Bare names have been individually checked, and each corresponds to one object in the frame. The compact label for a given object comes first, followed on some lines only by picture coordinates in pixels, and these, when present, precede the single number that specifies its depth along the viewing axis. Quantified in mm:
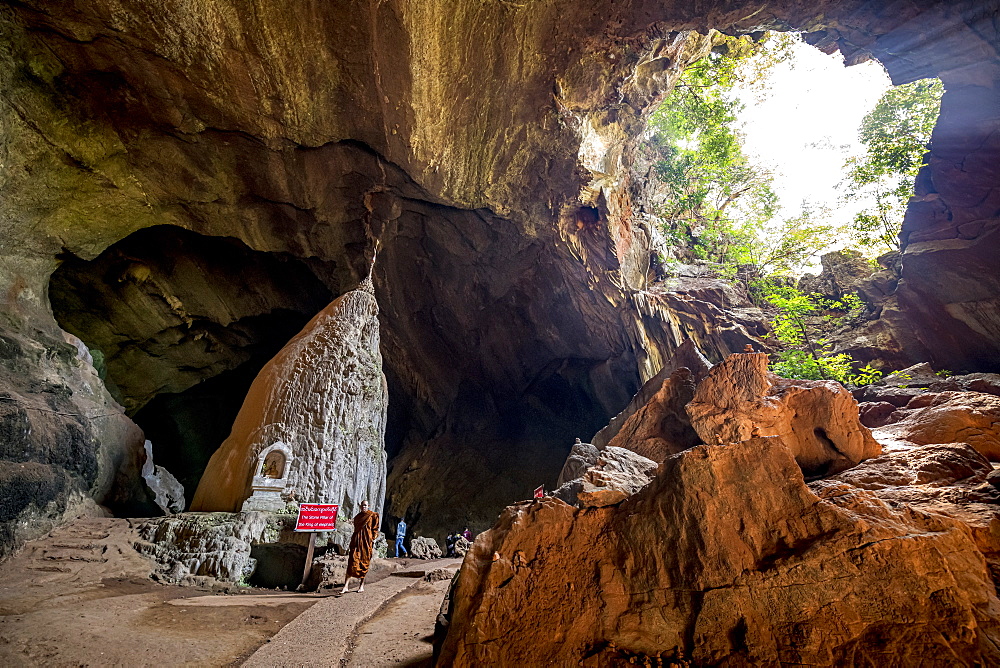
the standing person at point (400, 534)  12023
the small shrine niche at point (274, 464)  8445
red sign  6711
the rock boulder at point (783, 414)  5621
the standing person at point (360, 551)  5961
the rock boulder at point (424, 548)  11686
